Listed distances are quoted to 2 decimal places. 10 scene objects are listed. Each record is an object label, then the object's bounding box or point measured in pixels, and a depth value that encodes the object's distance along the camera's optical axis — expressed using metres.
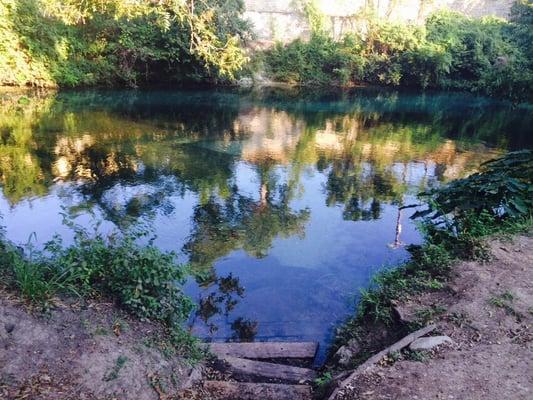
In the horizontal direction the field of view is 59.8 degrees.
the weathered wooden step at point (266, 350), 5.14
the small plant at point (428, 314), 4.91
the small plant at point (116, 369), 3.77
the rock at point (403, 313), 5.04
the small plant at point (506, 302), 4.88
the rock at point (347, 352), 4.86
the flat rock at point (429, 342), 4.35
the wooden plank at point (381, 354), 3.93
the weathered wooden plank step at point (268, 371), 4.69
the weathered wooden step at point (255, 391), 4.16
